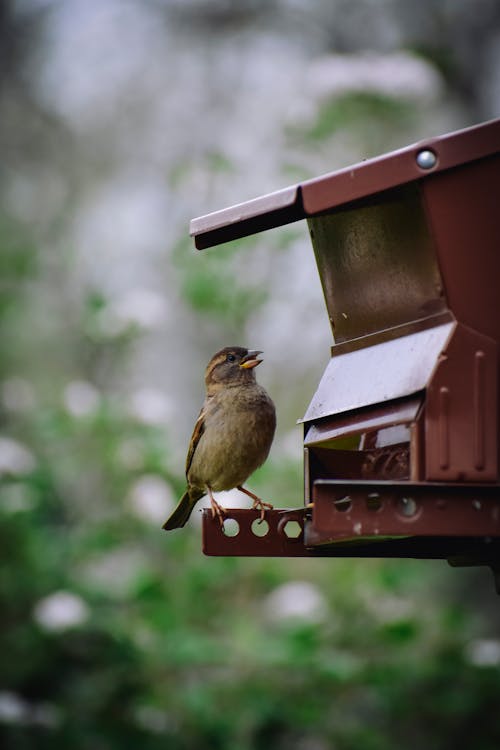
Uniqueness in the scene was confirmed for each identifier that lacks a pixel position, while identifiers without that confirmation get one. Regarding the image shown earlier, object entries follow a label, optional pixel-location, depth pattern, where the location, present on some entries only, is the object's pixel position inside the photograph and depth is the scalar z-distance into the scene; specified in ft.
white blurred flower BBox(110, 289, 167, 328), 41.14
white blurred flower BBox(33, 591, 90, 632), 38.45
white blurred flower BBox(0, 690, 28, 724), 39.17
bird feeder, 16.99
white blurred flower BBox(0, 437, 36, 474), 40.01
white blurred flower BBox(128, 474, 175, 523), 39.01
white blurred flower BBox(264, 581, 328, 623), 38.86
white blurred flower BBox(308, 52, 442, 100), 41.63
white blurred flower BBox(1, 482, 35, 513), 41.50
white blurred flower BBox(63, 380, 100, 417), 39.96
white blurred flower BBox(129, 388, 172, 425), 40.14
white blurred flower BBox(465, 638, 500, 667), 40.32
